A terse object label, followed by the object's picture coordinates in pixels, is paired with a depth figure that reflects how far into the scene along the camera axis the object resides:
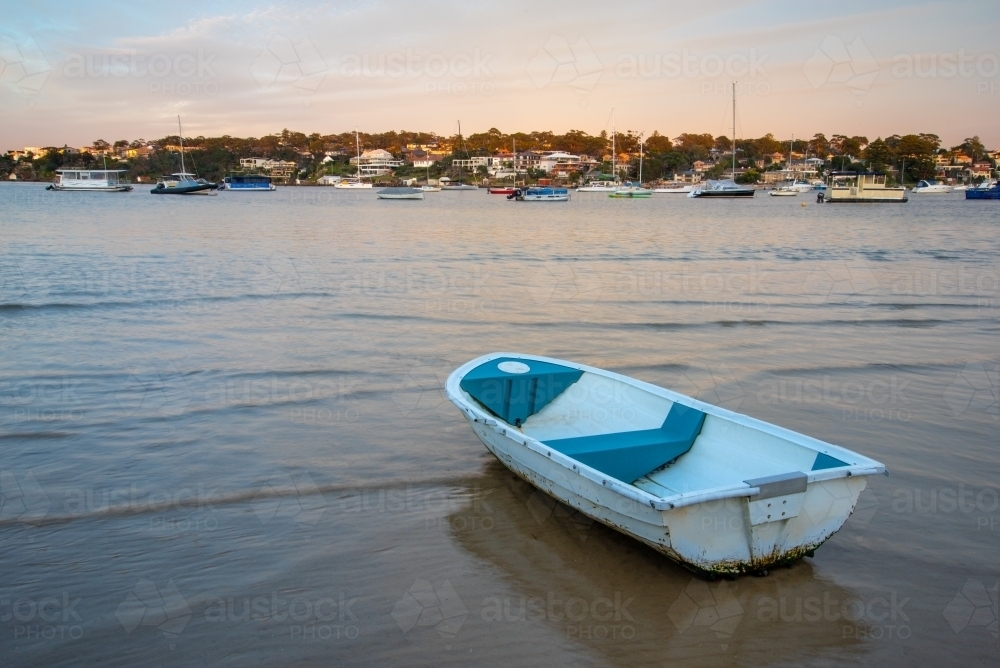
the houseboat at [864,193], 65.31
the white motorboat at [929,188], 104.19
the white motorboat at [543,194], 77.75
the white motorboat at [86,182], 83.00
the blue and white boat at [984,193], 74.00
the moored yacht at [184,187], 78.69
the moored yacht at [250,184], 101.23
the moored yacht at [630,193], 93.19
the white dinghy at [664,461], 4.36
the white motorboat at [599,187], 130.93
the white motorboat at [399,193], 81.25
